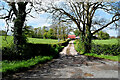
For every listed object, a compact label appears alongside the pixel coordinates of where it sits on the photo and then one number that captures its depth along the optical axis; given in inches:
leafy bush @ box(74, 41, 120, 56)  453.2
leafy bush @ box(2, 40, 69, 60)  298.7
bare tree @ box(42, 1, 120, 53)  526.6
